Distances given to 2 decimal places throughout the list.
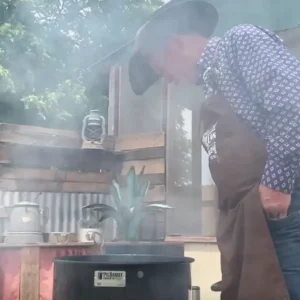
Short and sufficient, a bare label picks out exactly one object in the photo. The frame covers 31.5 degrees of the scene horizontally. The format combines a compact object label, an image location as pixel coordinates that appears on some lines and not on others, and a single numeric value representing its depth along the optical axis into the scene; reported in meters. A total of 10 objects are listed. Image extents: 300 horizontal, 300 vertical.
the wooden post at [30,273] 3.09
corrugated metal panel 4.47
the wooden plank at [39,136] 4.23
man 1.21
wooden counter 3.05
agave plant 3.86
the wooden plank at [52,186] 4.30
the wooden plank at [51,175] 4.32
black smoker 1.65
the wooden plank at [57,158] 4.33
